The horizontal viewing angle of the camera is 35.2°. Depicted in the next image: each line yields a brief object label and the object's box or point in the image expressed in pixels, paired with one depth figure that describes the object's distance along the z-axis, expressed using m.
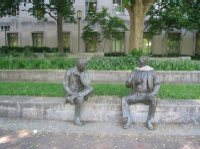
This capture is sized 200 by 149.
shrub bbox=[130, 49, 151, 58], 12.82
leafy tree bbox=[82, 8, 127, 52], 25.61
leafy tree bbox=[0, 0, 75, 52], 21.25
